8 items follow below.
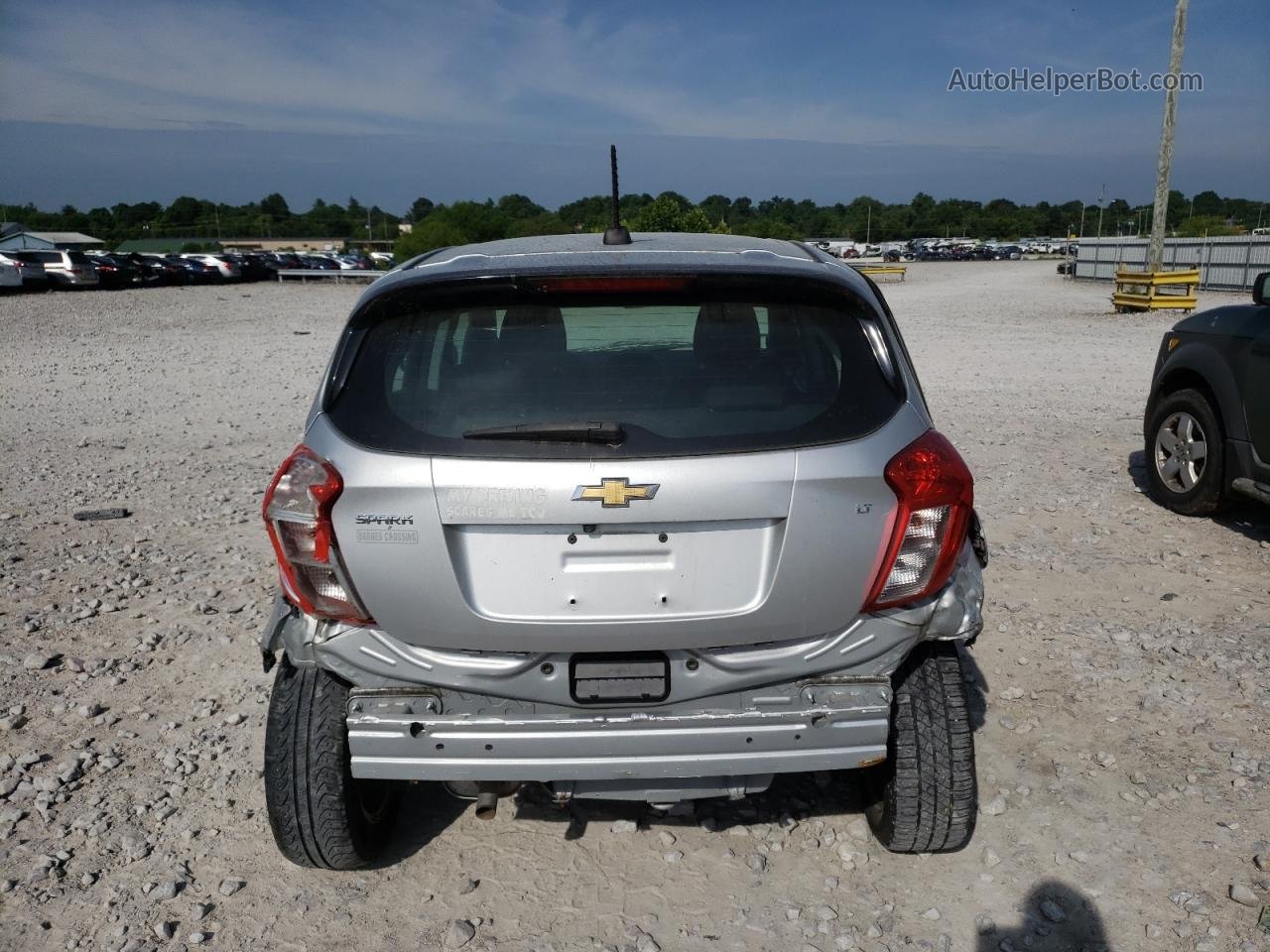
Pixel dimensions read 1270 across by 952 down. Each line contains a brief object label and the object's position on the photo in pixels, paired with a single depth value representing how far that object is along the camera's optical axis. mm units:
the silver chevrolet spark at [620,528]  2580
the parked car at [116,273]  38688
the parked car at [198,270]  44812
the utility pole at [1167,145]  24516
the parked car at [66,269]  35906
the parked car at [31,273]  34188
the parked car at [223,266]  46750
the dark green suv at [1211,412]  5980
